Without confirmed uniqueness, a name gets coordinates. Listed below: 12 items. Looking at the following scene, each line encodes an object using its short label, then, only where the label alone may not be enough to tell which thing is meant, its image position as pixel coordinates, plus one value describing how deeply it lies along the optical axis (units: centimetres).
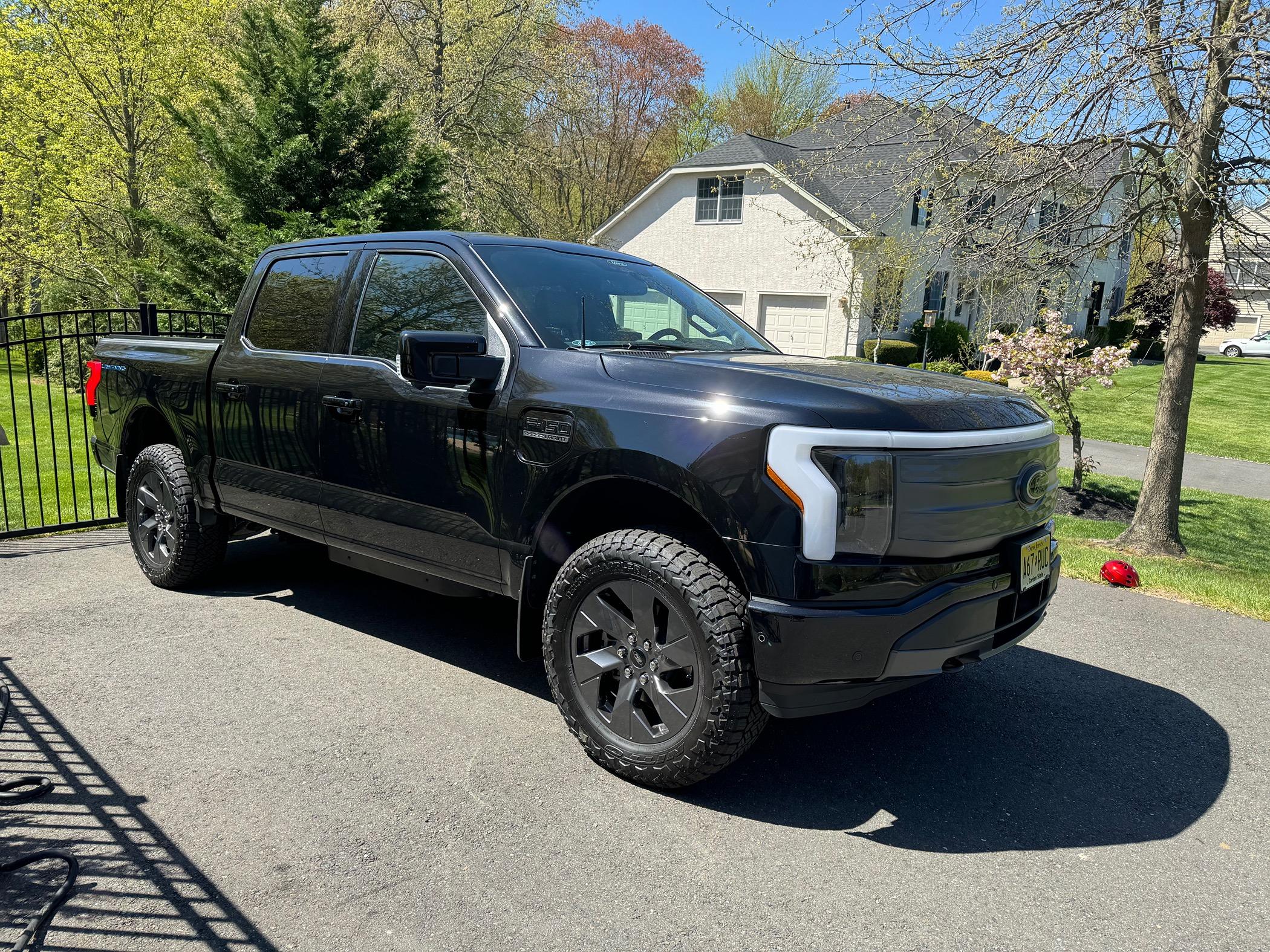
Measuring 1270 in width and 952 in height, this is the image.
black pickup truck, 296
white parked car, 4328
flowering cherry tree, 1074
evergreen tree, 1206
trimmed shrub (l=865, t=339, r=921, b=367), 2542
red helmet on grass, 631
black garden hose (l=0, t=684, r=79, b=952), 246
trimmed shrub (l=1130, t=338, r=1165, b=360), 3609
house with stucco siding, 2567
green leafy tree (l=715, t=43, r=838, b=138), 4266
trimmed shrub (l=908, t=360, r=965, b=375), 2175
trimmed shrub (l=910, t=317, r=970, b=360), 2747
